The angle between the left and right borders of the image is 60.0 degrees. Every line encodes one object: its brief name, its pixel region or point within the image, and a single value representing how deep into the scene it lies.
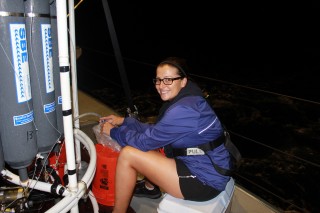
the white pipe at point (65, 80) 0.88
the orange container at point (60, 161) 1.69
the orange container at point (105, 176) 1.74
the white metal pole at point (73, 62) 1.54
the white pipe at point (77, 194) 1.02
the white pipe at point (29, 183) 1.23
